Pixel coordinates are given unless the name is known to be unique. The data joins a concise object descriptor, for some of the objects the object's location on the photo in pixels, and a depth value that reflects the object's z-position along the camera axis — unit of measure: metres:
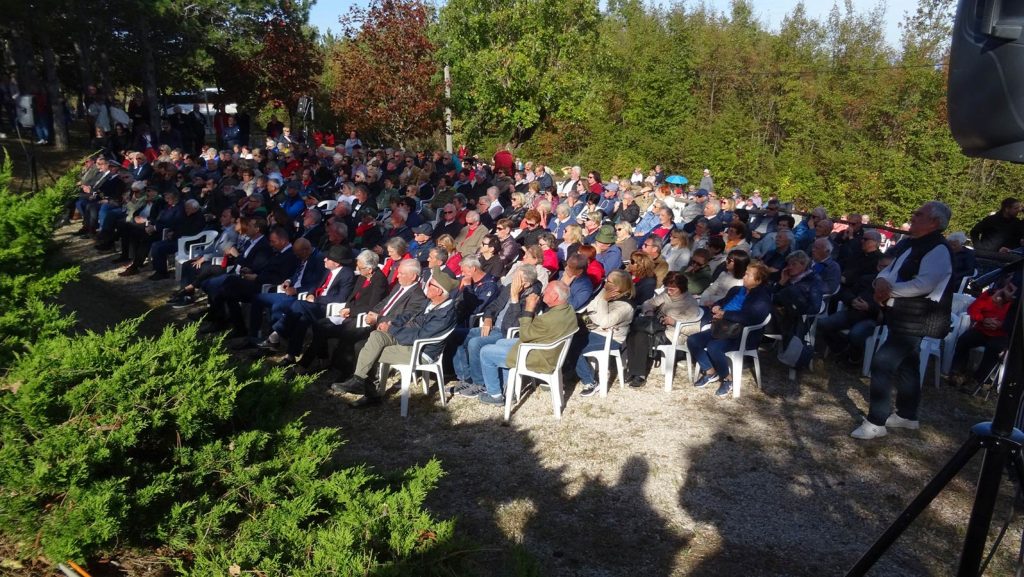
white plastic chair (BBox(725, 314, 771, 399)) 5.83
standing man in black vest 4.38
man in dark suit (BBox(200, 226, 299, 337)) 7.21
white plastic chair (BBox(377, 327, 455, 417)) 5.63
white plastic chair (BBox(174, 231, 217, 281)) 9.03
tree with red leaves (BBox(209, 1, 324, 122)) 21.64
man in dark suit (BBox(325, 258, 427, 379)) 5.93
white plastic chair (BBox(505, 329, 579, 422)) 5.42
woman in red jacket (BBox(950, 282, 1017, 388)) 5.99
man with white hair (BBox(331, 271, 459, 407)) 5.66
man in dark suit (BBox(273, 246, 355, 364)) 6.57
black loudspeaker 1.46
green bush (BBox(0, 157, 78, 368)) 2.99
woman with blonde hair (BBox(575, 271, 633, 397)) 5.87
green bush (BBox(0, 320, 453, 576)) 2.13
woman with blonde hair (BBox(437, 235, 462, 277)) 7.34
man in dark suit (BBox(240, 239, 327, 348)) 6.93
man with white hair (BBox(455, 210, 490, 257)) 8.68
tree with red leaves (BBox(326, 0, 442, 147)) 19.44
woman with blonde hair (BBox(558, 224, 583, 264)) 7.22
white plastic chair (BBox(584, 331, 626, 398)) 5.89
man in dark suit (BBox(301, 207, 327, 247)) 8.98
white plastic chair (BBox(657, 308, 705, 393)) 6.07
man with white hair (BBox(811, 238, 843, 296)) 6.93
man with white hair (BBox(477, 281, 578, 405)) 5.35
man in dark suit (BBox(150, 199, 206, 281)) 9.24
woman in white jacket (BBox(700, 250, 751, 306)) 6.33
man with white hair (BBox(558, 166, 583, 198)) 13.02
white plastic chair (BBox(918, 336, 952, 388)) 6.04
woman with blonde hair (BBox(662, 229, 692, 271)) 7.83
